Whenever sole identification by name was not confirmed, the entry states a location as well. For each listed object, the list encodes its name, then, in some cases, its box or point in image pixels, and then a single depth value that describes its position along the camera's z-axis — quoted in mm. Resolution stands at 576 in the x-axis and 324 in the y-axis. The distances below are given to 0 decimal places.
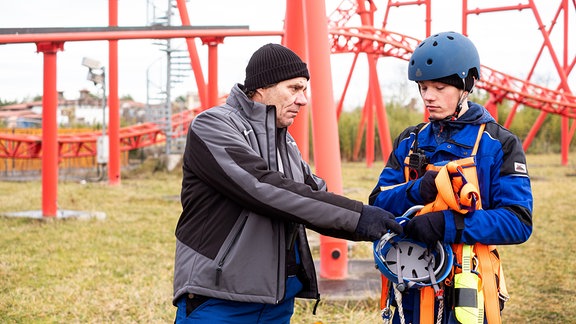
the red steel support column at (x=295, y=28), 6090
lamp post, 13914
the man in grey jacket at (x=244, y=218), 2215
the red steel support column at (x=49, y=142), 9414
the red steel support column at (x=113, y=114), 15273
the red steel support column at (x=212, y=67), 9734
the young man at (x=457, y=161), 2260
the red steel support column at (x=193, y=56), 11359
